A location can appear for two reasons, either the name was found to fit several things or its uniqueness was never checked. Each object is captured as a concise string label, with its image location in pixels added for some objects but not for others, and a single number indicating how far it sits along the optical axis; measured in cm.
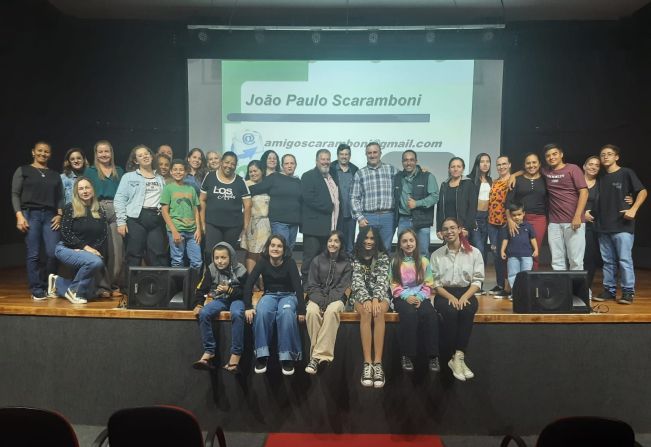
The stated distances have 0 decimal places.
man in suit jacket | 444
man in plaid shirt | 448
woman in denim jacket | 412
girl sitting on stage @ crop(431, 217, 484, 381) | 322
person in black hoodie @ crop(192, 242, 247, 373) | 321
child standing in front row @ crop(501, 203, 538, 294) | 405
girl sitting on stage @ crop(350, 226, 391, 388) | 319
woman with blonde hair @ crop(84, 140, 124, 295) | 426
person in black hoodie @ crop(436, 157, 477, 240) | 436
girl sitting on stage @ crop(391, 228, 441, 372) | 318
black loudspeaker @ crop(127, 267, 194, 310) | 343
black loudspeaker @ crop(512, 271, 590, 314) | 339
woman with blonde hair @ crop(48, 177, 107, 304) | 391
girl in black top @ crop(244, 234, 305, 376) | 316
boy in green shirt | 407
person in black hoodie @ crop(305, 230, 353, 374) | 316
